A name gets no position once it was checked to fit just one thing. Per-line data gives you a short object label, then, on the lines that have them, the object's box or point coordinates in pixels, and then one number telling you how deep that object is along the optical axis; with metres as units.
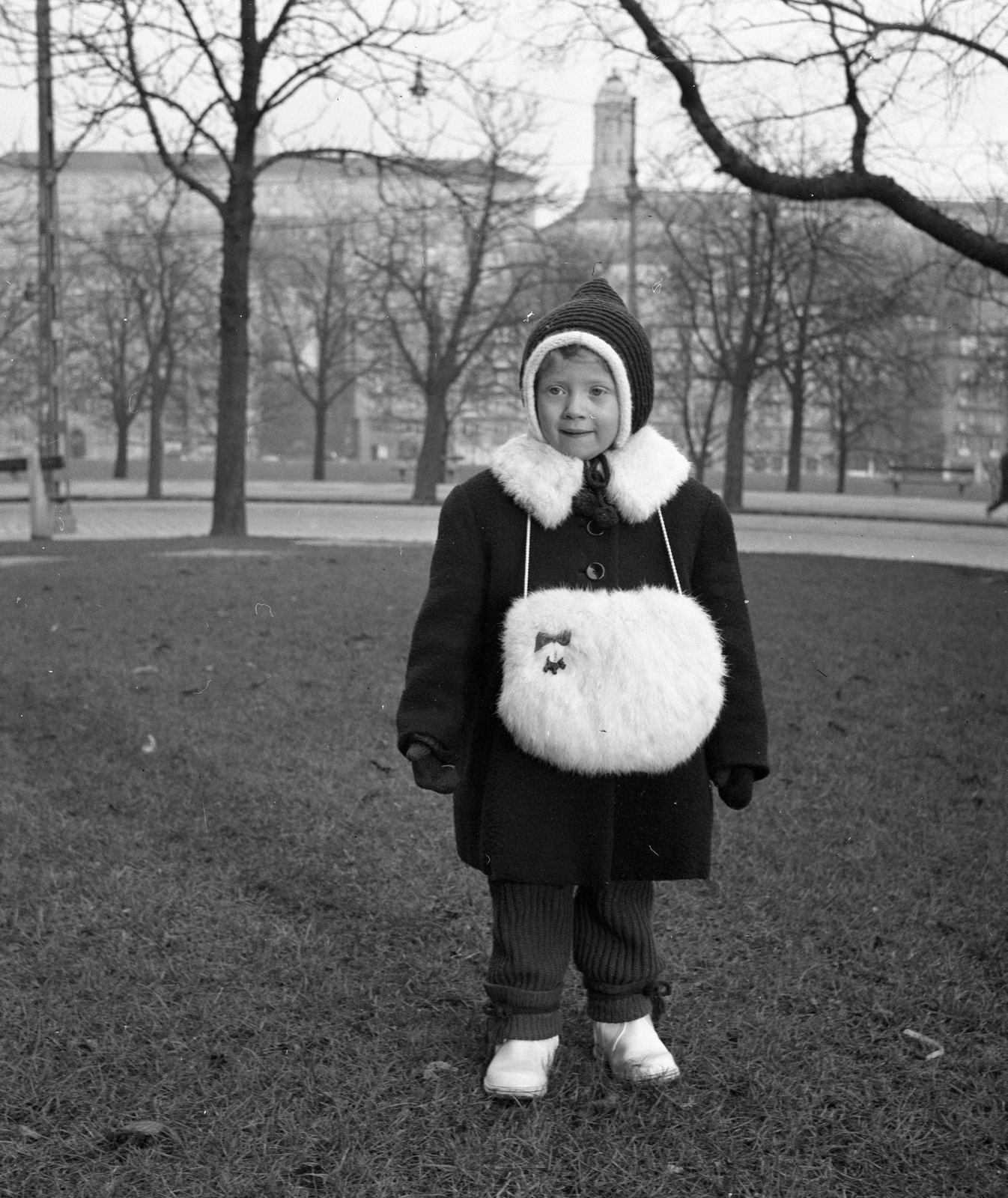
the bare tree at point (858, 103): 10.59
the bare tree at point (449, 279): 26.58
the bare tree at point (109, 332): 35.81
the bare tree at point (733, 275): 26.61
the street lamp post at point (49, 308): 16.72
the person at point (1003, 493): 23.80
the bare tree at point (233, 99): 13.83
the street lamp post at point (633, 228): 24.88
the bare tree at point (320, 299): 42.12
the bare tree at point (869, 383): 29.08
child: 2.83
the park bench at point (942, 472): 38.97
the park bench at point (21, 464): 15.65
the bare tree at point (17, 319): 29.53
